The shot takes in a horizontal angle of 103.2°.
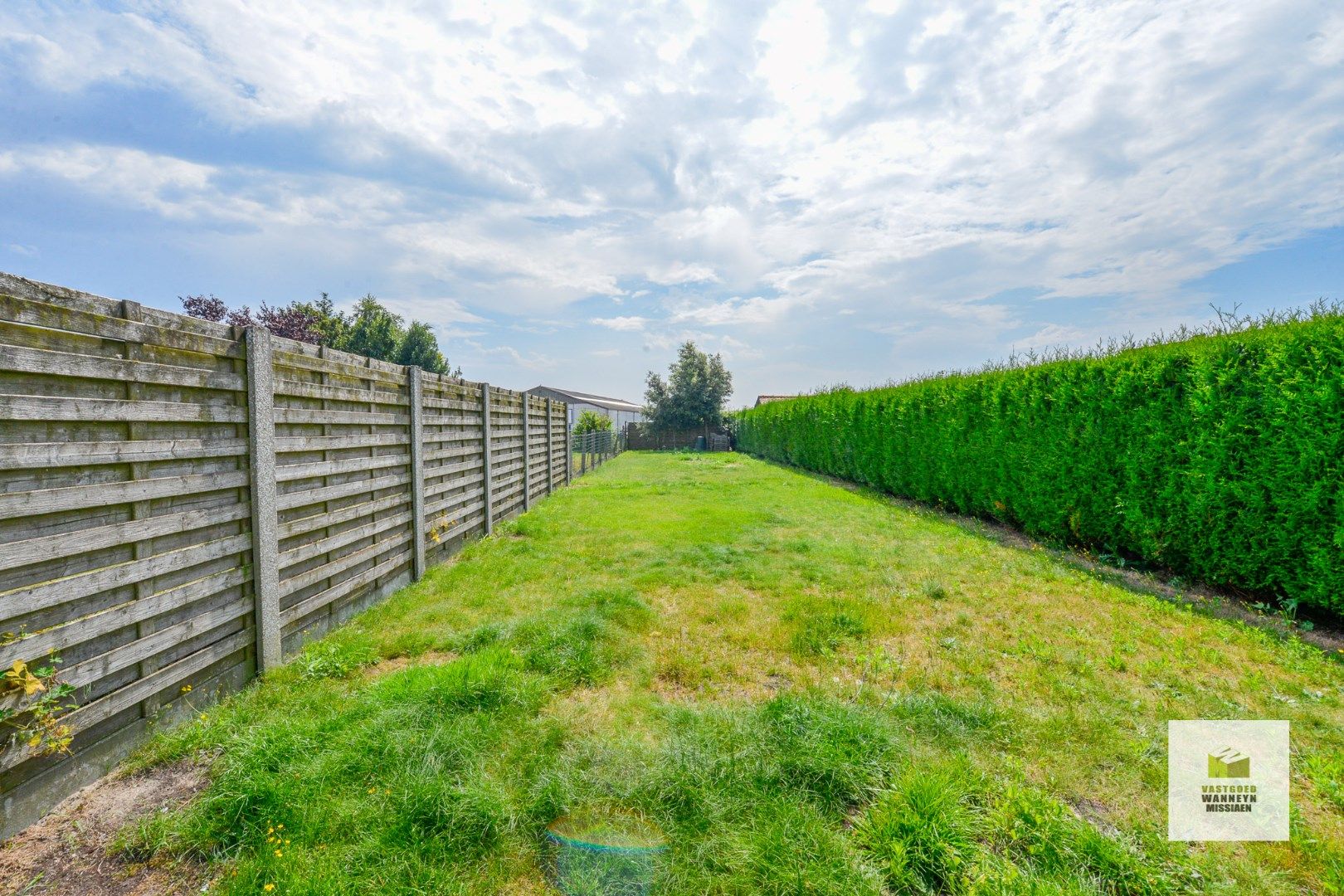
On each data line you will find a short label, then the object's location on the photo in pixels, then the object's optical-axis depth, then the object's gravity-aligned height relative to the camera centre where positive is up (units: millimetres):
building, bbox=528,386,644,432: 32062 +1663
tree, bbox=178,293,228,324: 25844 +6183
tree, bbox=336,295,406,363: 29750 +5449
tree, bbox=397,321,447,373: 30250 +4810
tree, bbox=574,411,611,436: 19078 +274
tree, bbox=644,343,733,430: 31109 +2211
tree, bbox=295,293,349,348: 29984 +6296
